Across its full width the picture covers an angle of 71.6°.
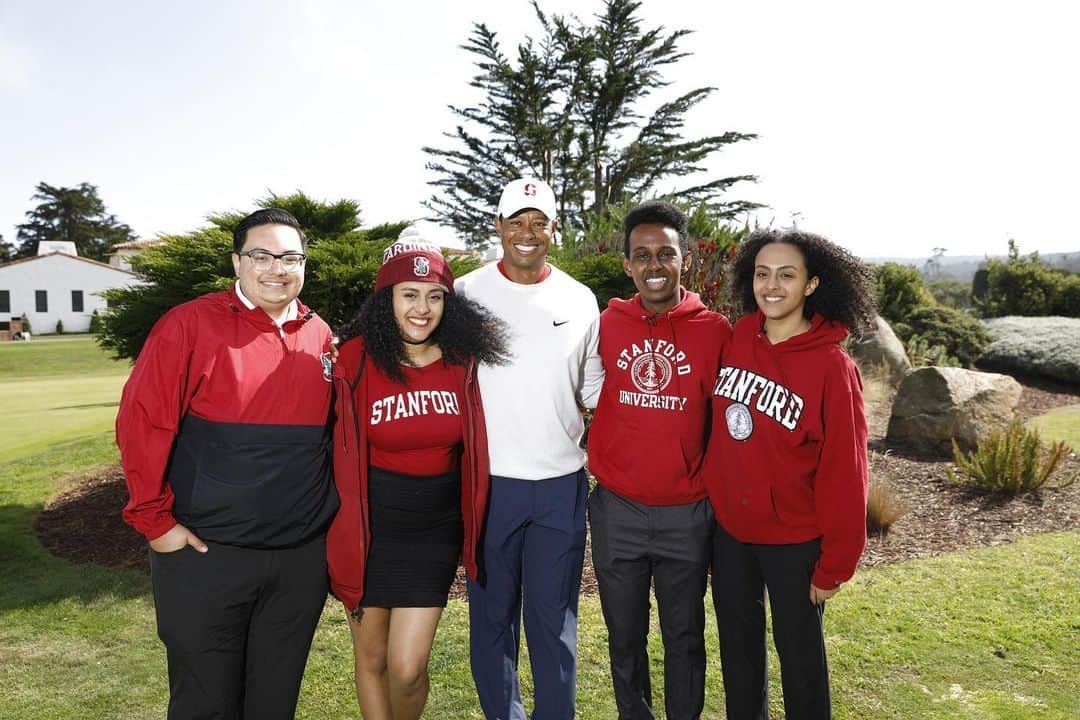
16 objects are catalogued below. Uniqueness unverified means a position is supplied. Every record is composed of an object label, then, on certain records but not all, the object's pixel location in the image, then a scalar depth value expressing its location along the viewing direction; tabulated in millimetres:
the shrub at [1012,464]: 7426
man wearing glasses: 2641
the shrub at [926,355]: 15312
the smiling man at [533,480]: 3371
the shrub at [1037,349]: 15289
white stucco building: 53250
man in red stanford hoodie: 3217
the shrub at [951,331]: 16906
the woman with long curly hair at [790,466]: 2809
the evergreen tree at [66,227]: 75875
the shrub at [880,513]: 6496
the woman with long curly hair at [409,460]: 3143
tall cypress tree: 29000
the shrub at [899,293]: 19219
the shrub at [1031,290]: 22188
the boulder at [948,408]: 9148
